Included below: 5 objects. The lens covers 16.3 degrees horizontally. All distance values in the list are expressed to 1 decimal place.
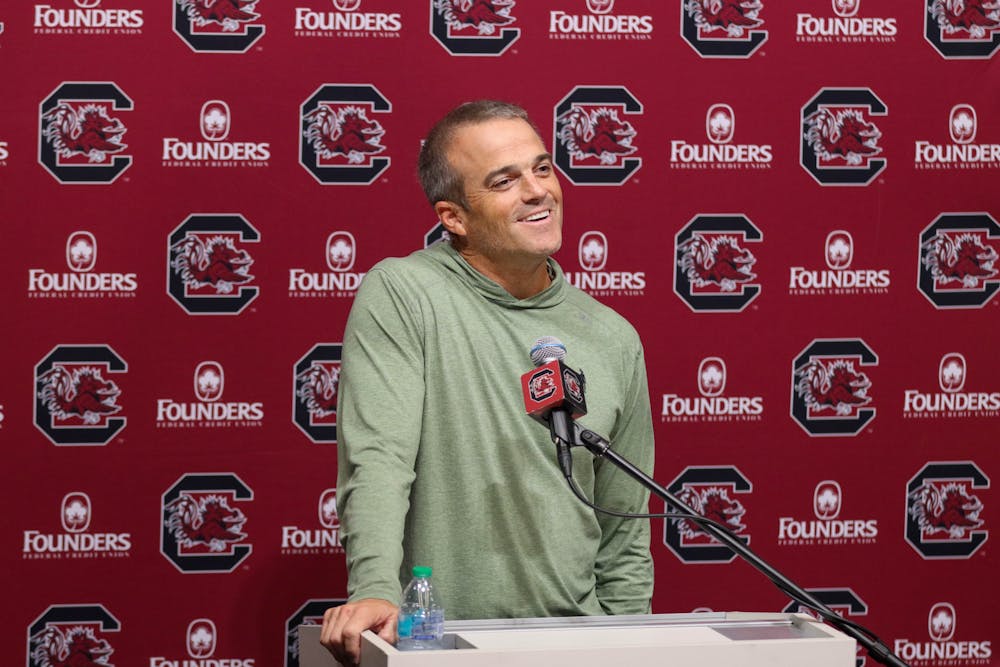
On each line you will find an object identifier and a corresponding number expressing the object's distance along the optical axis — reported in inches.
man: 186.0
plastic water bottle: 172.7
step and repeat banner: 220.1
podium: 170.2
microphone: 176.2
